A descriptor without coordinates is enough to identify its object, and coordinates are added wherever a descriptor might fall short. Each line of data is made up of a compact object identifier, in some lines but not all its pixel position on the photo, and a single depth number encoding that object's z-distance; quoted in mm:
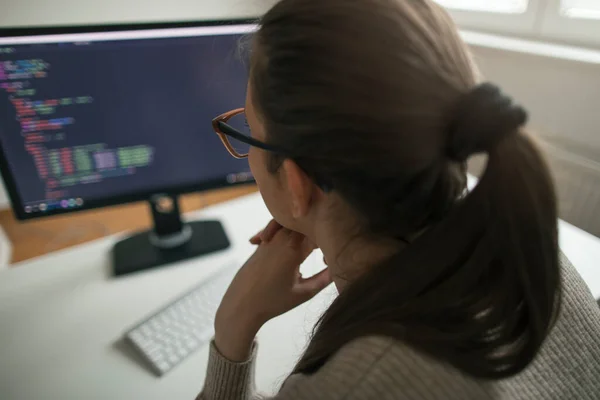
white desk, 725
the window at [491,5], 1406
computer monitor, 804
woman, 428
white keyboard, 761
